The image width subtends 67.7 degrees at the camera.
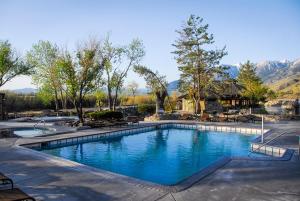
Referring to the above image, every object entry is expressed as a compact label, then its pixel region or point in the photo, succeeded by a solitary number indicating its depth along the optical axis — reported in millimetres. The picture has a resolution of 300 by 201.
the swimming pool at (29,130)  14641
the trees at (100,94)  26396
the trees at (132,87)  43124
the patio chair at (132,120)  17533
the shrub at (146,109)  25338
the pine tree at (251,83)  27823
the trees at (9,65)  24023
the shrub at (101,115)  16661
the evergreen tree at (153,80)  25146
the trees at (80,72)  16206
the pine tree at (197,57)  22636
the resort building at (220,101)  27967
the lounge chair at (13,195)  4019
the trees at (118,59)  23039
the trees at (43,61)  24776
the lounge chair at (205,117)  19161
